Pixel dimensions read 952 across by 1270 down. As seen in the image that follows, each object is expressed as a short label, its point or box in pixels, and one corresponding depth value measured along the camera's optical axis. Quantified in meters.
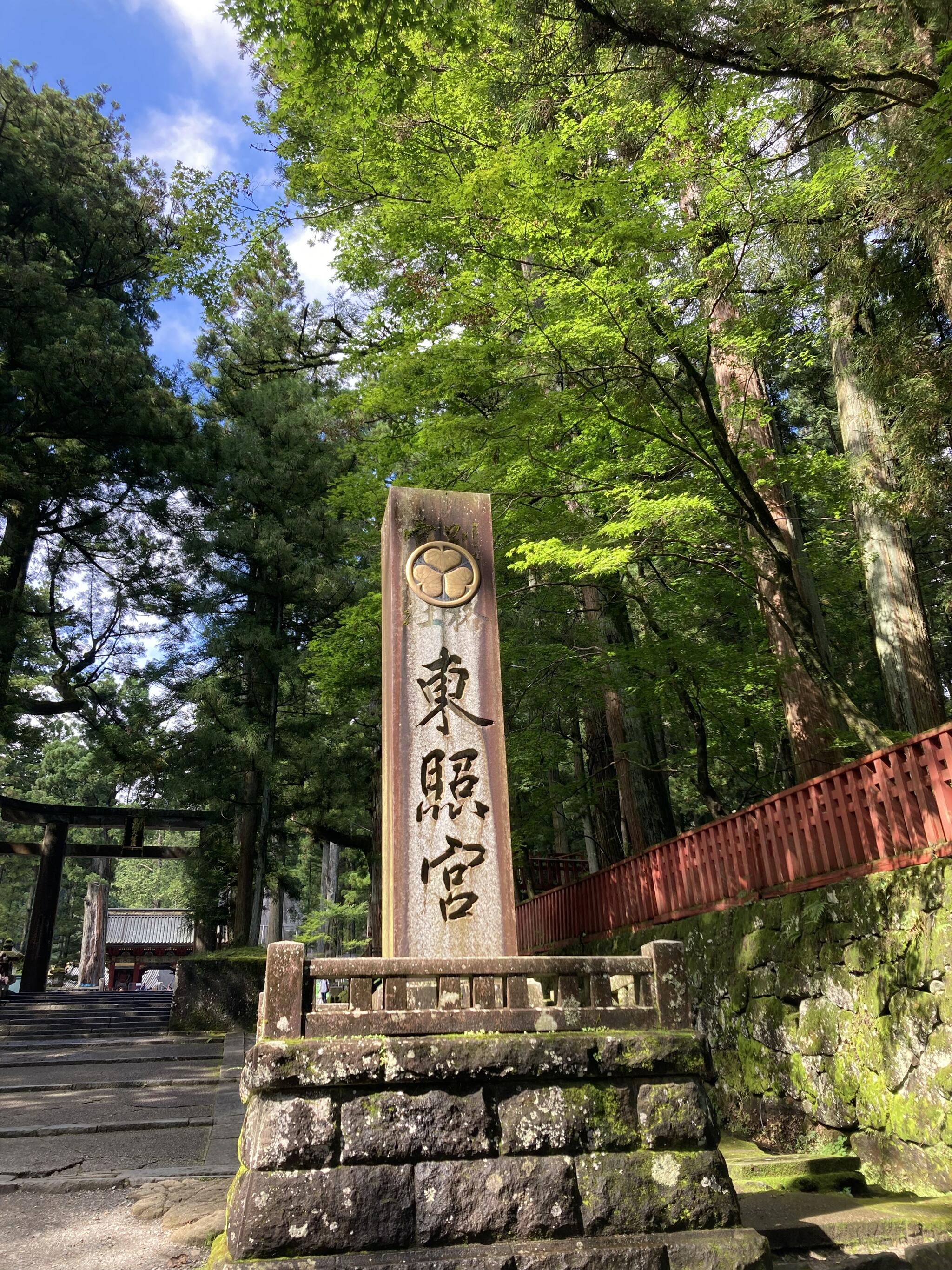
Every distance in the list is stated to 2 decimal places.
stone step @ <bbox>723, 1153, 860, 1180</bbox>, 4.98
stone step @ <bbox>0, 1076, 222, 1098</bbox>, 8.30
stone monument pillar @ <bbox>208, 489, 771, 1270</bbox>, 3.04
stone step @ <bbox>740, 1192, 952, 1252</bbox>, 3.91
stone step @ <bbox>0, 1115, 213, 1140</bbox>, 6.30
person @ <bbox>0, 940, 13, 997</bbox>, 22.40
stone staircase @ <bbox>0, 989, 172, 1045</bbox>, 13.71
